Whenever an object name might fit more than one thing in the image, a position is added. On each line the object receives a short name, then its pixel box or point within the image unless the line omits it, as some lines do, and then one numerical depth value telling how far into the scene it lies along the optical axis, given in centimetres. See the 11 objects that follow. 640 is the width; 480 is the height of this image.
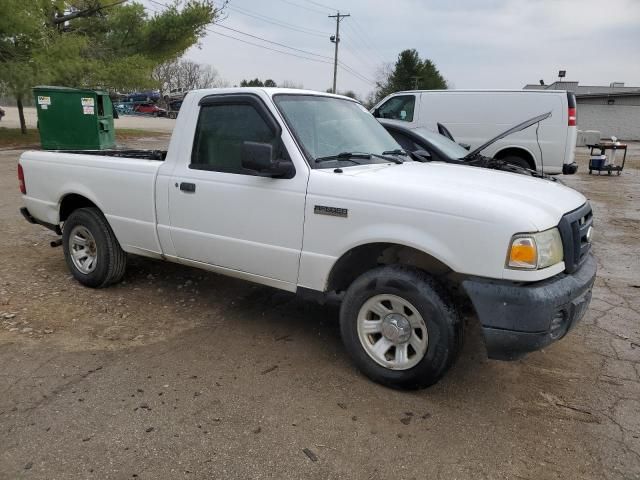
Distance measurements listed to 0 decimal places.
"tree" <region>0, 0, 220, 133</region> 1745
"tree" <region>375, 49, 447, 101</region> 5847
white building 4006
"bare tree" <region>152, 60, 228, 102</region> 8156
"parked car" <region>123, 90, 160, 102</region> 6036
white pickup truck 289
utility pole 5003
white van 1096
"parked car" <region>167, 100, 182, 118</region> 5252
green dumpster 1483
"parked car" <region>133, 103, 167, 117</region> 5484
